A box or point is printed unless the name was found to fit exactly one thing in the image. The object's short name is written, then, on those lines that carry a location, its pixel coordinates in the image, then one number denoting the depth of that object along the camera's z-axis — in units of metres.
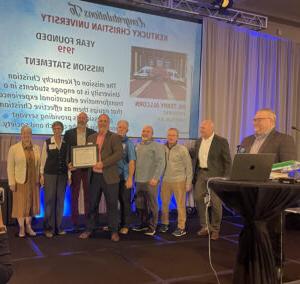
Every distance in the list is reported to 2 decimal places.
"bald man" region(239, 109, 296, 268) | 2.43
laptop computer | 1.91
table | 1.91
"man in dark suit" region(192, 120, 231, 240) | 3.80
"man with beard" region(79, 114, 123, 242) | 3.53
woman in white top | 3.60
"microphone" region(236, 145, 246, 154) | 2.53
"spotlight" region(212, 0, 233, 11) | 4.93
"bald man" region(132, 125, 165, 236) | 3.87
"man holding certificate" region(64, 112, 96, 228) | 3.94
